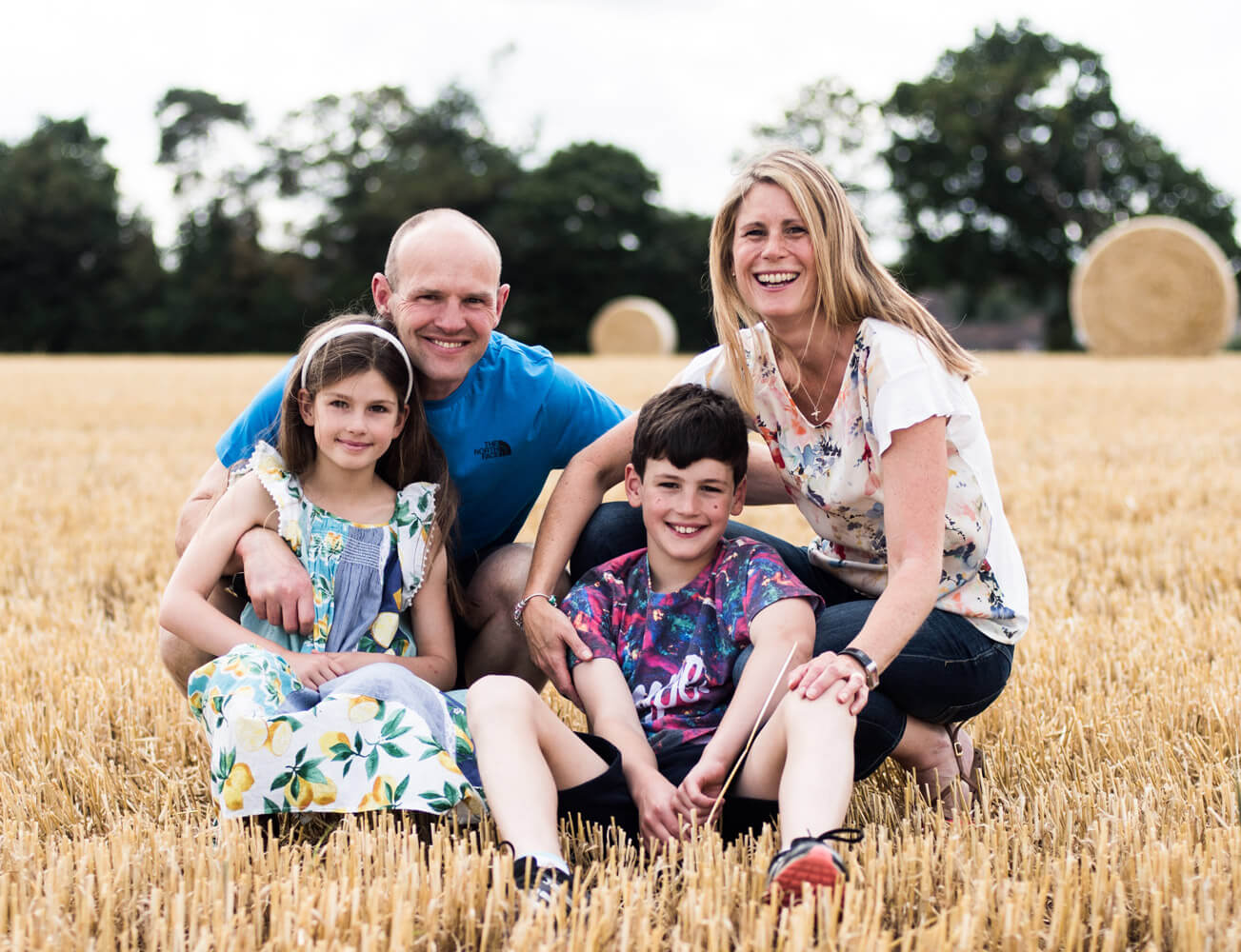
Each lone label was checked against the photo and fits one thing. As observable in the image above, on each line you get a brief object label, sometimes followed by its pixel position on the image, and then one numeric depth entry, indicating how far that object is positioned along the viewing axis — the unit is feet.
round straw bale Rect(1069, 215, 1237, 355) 71.41
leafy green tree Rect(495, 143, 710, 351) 140.15
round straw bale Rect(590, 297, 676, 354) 107.76
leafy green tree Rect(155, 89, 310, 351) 137.59
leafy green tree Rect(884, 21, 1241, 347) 138.72
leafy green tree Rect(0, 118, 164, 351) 139.74
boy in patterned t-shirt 7.33
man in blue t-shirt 10.39
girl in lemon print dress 8.09
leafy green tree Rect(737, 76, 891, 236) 171.22
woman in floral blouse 8.38
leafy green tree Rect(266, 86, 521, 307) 141.38
